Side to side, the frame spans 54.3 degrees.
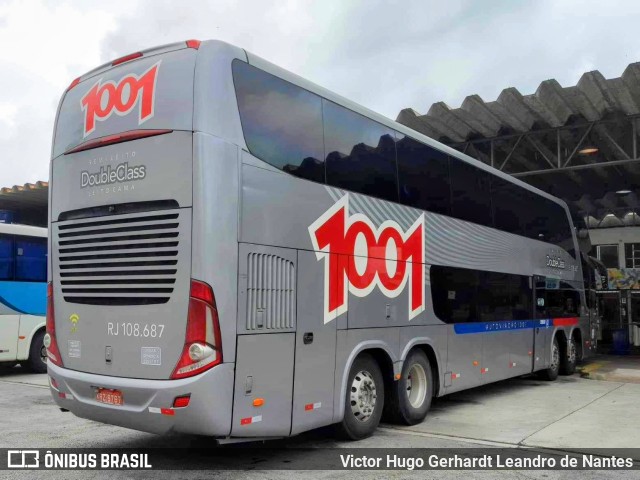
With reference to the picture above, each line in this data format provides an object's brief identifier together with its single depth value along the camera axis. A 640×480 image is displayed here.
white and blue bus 12.89
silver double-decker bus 5.39
